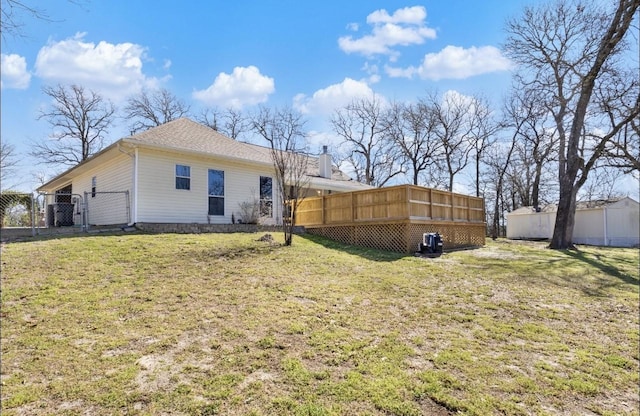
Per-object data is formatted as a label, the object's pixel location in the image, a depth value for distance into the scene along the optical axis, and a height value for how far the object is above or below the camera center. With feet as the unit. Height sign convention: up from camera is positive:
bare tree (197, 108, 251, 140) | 107.34 +27.14
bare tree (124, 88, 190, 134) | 95.31 +28.19
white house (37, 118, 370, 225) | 38.40 +4.22
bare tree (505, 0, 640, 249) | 43.24 +18.93
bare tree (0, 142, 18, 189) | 83.44 +12.58
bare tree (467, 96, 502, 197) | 94.38 +22.12
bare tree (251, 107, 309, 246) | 35.88 +4.17
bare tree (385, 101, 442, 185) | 97.14 +21.52
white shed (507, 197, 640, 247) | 71.20 -2.18
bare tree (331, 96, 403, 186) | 105.09 +20.96
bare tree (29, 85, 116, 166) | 85.97 +21.75
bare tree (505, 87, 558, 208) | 85.15 +12.62
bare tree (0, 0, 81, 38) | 10.63 +5.86
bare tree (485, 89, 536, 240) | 89.04 +16.06
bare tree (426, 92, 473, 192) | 95.76 +22.49
